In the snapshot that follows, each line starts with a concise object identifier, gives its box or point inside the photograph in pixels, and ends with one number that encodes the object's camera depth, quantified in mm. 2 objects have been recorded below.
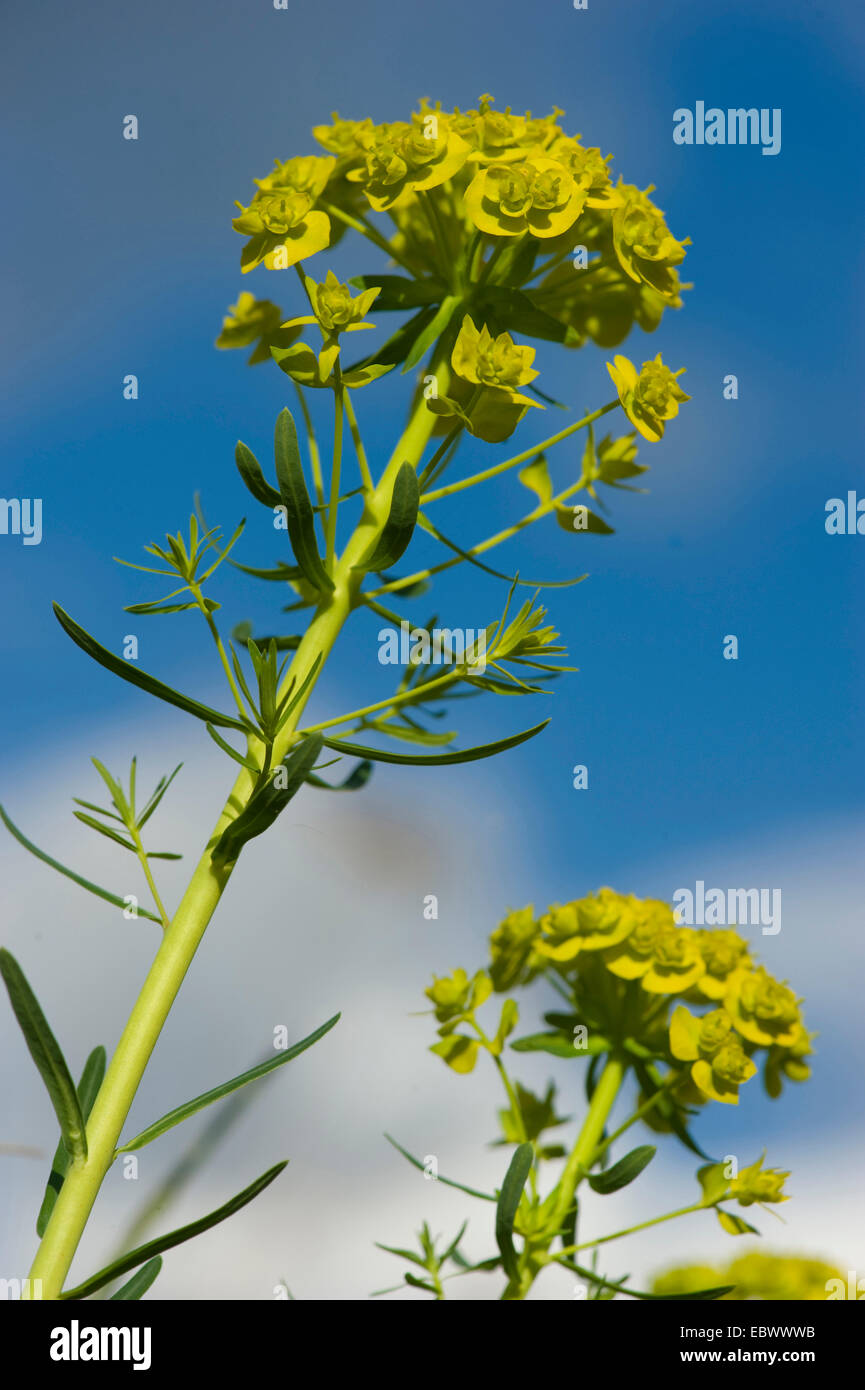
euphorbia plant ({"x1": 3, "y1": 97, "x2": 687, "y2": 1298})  372
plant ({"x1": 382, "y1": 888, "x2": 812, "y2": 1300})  409
